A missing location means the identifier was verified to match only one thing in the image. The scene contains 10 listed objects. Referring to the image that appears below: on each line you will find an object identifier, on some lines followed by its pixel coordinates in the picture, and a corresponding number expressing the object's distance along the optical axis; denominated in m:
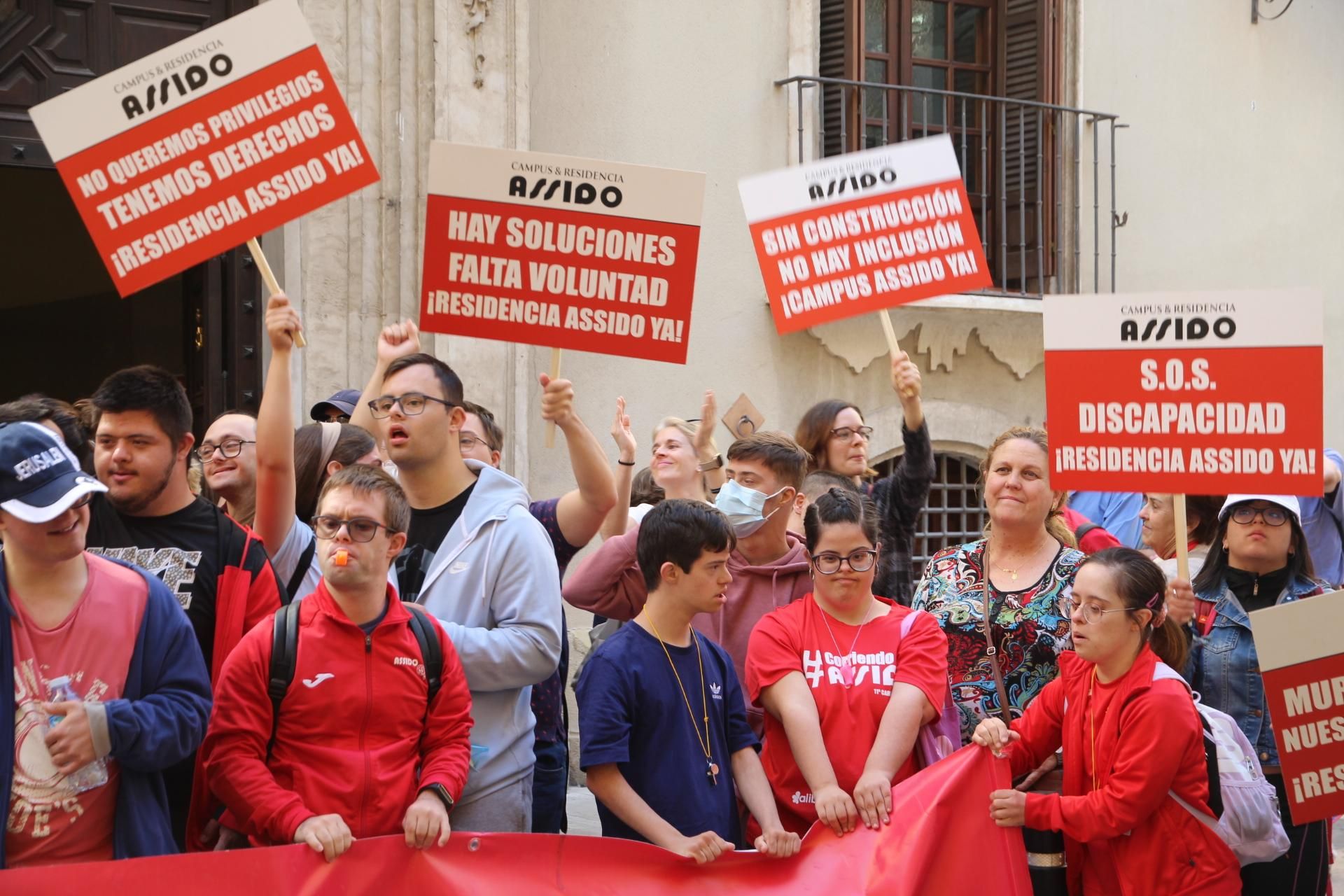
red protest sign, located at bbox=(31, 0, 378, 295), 4.41
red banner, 3.37
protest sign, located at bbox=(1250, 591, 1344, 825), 4.11
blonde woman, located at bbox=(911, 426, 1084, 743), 4.46
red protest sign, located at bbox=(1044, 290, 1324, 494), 4.59
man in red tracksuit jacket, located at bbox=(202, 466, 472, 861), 3.52
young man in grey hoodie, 3.91
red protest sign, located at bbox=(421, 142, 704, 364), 4.81
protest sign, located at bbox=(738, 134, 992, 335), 5.46
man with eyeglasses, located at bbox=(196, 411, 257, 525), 4.66
